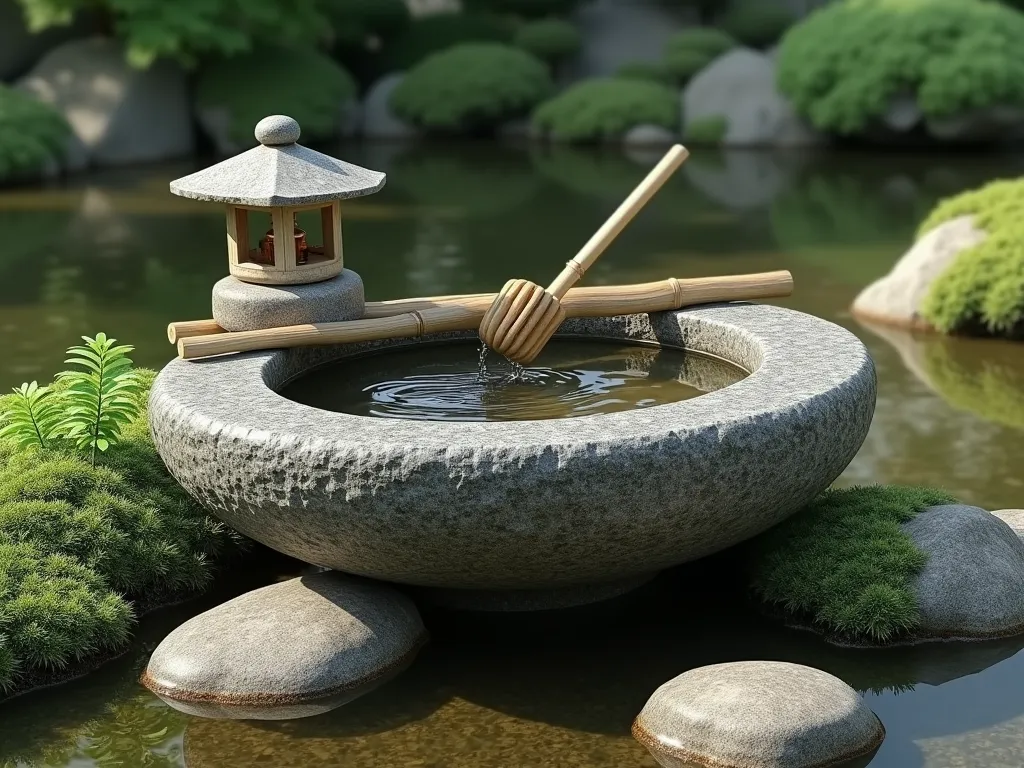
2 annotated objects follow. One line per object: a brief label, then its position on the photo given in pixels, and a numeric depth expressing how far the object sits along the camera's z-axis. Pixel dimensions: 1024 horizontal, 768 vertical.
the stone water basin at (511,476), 4.29
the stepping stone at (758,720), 4.03
